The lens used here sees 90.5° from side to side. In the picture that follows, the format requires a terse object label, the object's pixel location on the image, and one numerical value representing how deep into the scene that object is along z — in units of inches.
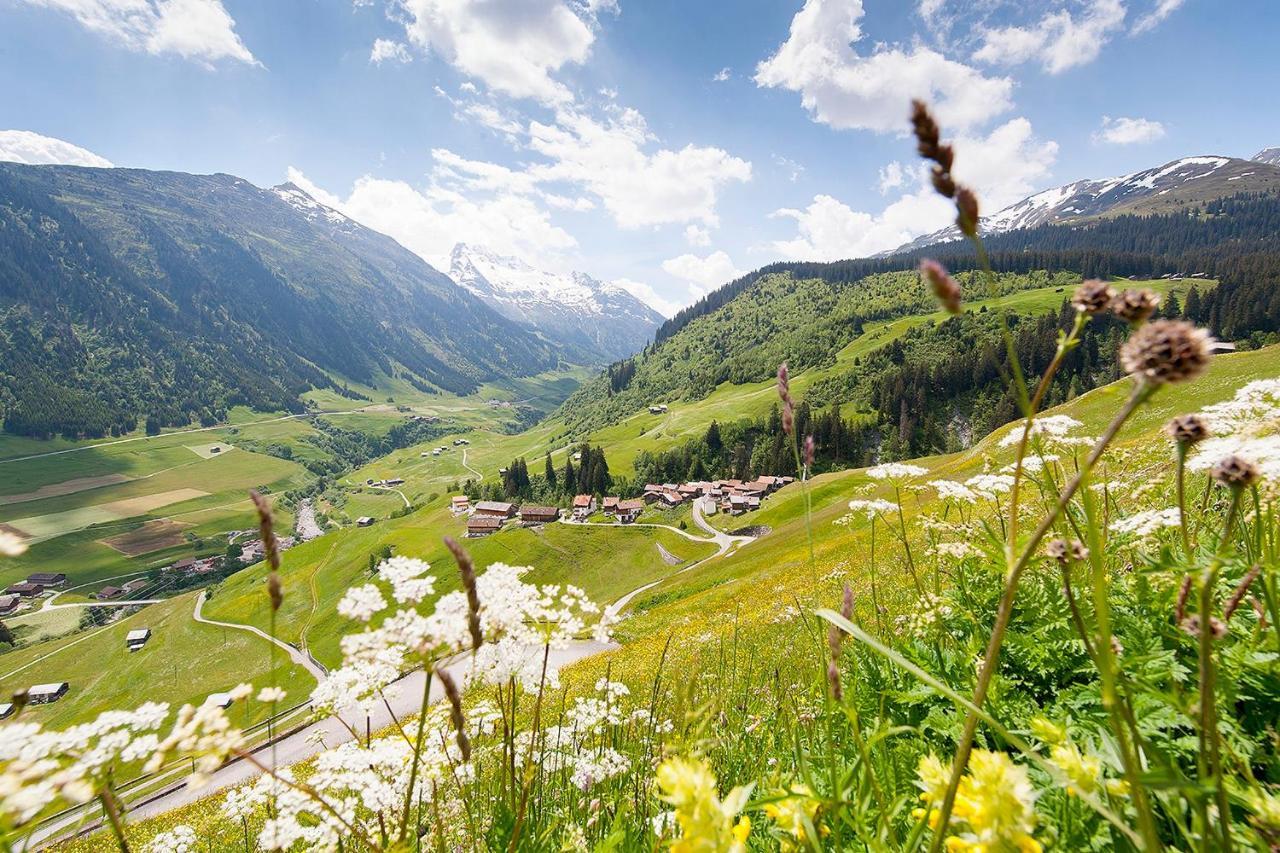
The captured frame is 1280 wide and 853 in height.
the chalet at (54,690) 3652.3
